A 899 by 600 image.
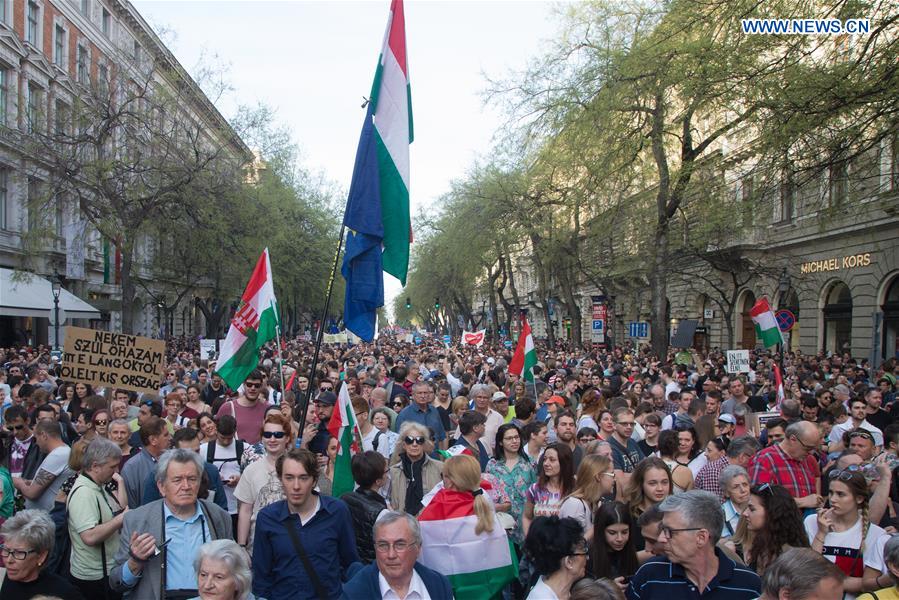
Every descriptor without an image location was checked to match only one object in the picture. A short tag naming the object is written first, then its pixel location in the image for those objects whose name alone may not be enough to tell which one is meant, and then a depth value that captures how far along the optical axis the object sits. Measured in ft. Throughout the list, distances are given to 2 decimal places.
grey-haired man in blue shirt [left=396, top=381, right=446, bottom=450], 31.01
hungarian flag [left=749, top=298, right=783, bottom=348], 53.26
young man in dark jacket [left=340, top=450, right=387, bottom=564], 16.98
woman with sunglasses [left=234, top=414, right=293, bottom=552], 18.71
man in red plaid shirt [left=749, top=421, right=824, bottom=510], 21.29
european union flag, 23.26
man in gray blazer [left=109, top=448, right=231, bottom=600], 13.99
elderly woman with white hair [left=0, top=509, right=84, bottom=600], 13.23
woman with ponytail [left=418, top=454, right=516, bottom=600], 13.98
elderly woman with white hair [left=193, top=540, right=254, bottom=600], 11.59
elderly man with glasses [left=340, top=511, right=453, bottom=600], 11.89
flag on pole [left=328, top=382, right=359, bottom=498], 21.53
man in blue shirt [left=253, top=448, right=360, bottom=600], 14.25
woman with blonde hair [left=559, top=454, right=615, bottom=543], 17.92
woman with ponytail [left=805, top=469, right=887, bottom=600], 15.91
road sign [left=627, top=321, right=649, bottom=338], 103.91
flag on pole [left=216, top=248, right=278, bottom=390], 30.81
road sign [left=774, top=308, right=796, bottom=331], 62.23
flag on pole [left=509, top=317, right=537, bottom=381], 48.34
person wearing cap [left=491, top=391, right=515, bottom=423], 35.60
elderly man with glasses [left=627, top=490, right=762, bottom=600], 12.08
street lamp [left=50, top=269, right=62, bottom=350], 94.10
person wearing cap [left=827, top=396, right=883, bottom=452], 30.45
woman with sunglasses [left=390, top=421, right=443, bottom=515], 20.58
